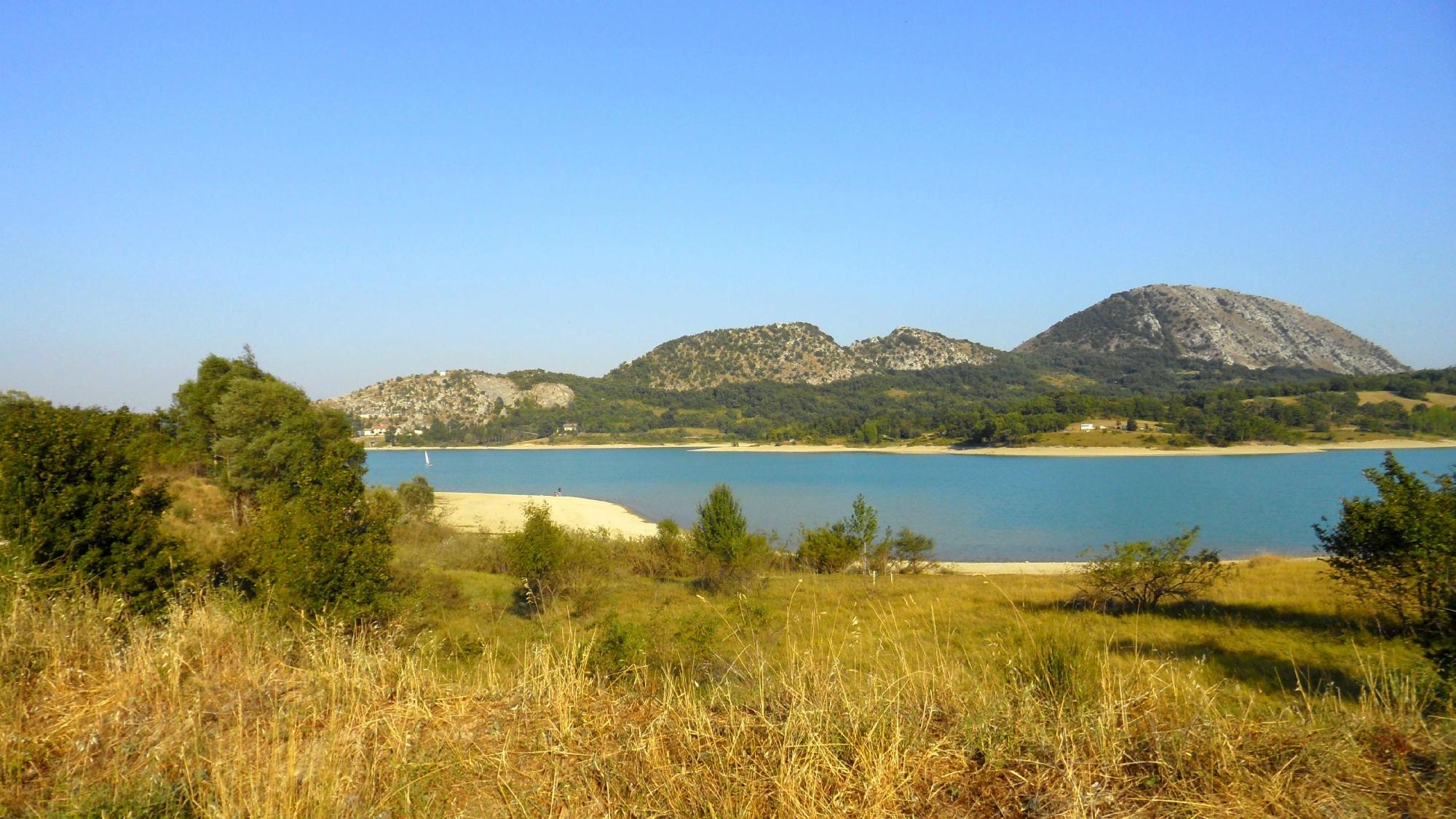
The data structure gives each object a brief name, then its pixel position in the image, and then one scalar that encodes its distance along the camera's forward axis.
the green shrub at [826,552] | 29.89
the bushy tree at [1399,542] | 9.97
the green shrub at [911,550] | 30.08
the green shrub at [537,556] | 22.52
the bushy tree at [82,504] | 8.91
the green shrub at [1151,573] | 17.56
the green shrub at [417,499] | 37.76
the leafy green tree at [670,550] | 29.42
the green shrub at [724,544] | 25.41
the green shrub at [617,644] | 7.79
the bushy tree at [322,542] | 12.02
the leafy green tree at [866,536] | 28.02
